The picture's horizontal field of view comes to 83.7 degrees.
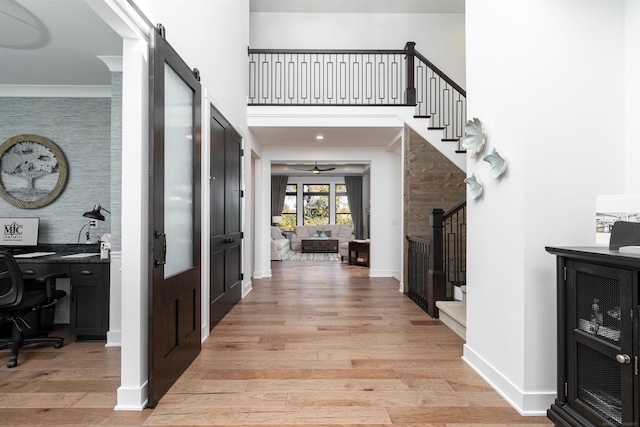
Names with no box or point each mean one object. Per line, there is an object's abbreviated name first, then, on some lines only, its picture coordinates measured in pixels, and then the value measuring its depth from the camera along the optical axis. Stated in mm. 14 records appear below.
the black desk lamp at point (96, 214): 3586
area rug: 9992
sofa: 12625
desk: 3375
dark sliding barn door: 2189
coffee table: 11672
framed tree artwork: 4043
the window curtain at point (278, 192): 13438
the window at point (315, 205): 14062
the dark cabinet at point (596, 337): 1491
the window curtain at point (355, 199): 13578
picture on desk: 3891
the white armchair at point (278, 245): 9828
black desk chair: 2840
